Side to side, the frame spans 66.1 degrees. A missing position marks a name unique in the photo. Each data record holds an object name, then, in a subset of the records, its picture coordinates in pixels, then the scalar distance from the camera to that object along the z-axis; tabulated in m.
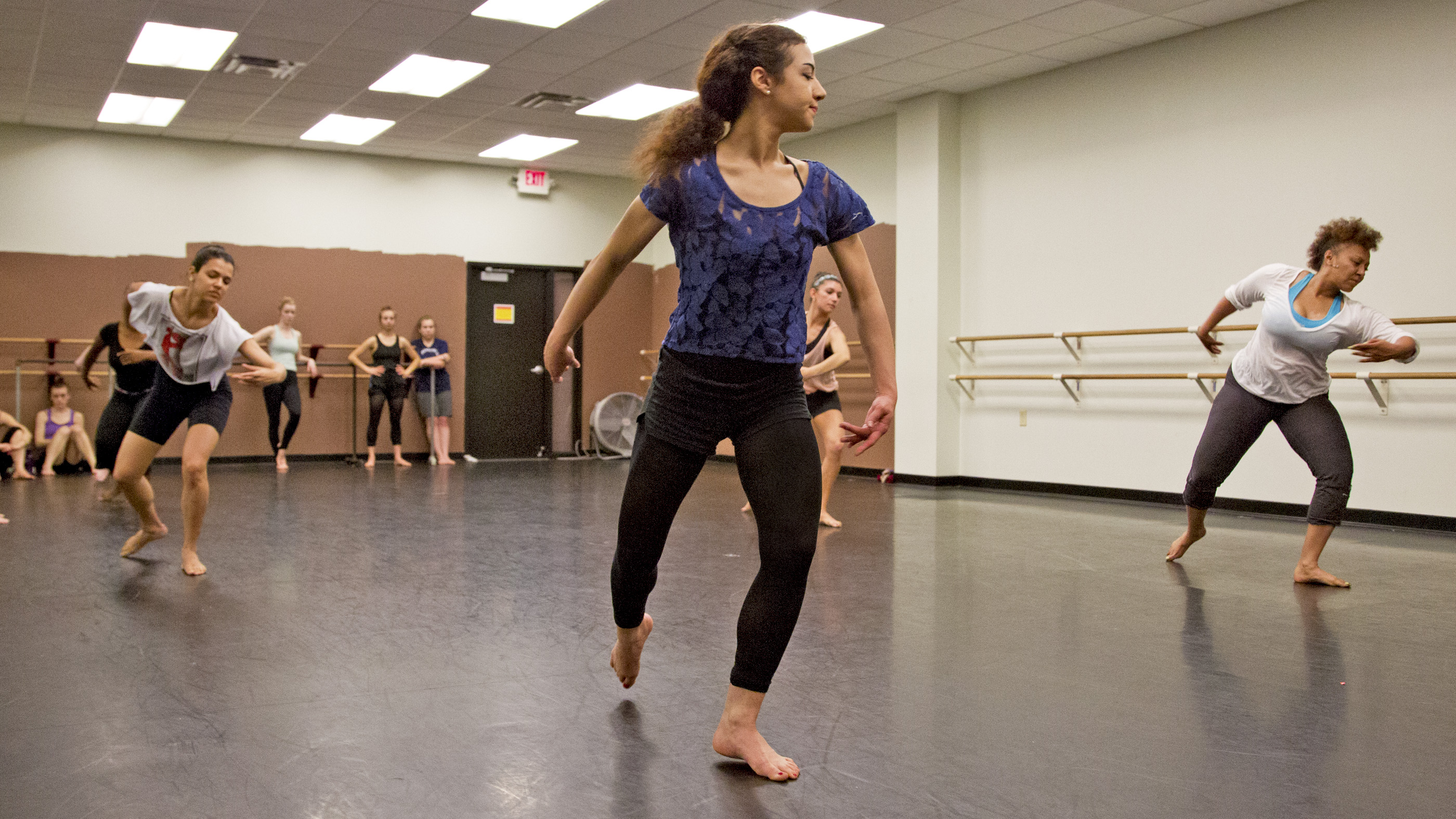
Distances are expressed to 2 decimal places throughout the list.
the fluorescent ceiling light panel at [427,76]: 8.52
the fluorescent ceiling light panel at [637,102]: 9.34
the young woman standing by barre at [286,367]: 10.25
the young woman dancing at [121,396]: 5.85
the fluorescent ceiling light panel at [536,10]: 7.12
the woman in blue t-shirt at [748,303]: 2.09
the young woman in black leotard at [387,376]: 11.16
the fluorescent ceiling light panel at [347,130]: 10.37
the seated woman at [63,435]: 9.71
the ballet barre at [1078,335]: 6.83
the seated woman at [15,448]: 9.23
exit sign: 12.56
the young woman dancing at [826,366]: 5.60
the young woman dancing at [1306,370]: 4.19
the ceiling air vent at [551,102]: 9.48
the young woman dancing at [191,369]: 4.17
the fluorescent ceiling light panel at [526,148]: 11.26
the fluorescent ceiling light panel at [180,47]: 7.71
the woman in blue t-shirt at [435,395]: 11.61
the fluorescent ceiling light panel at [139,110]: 9.53
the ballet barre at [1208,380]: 6.43
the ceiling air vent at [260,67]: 8.32
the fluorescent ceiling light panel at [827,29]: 7.31
